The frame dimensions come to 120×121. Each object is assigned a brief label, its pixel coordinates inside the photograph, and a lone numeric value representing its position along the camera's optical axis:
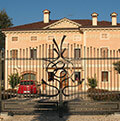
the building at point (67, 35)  20.28
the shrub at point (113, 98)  7.92
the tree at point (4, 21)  34.24
